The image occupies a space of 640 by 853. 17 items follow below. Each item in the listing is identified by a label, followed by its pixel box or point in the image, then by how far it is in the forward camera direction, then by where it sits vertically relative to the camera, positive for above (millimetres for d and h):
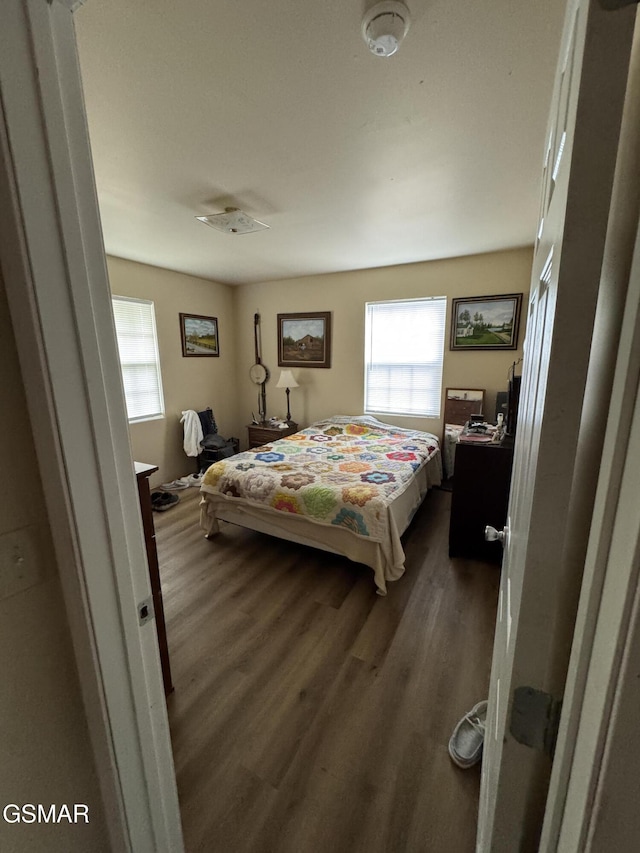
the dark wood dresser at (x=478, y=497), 2365 -978
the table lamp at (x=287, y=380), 4527 -302
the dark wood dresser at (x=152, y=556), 1380 -834
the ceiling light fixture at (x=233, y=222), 2322 +923
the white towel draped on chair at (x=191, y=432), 4223 -900
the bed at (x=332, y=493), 2234 -961
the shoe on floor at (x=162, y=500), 3488 -1444
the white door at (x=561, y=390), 354 -45
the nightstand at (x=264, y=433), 4469 -971
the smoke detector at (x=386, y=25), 1026 +986
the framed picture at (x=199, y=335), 4301 +282
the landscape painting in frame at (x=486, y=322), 3443 +323
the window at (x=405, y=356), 3904 -12
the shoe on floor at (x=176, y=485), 3986 -1450
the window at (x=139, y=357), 3633 +12
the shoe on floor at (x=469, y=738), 1296 -1467
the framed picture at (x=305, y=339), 4445 +216
